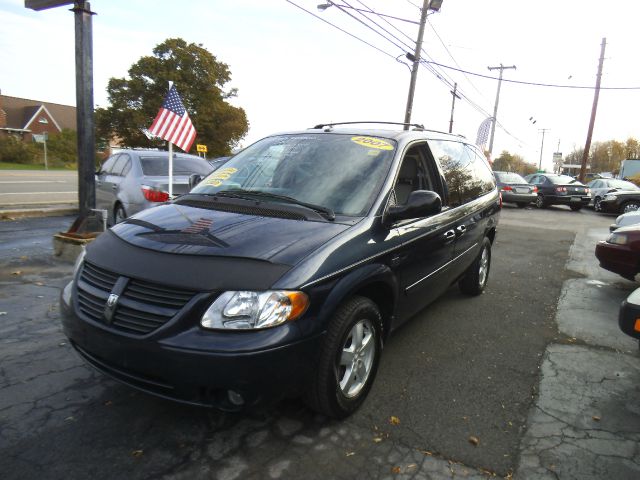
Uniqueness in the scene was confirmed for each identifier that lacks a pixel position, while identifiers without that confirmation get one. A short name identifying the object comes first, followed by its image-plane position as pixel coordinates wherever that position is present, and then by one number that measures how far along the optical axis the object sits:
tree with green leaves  39.31
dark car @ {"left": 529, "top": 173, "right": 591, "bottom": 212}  18.80
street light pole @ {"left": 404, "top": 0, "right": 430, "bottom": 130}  17.20
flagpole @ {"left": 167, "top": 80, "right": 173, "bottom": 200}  6.96
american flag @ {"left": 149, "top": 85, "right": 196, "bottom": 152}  7.95
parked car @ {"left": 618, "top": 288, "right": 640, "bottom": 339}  3.22
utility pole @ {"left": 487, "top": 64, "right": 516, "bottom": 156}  33.72
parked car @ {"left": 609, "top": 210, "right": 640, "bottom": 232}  7.90
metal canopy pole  6.42
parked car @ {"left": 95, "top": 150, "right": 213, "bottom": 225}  7.60
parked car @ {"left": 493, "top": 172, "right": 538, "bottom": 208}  18.86
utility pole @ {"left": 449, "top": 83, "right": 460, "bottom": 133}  26.24
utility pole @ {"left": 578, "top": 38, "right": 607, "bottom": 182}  27.23
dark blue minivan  2.26
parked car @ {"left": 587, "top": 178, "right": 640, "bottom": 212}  18.52
